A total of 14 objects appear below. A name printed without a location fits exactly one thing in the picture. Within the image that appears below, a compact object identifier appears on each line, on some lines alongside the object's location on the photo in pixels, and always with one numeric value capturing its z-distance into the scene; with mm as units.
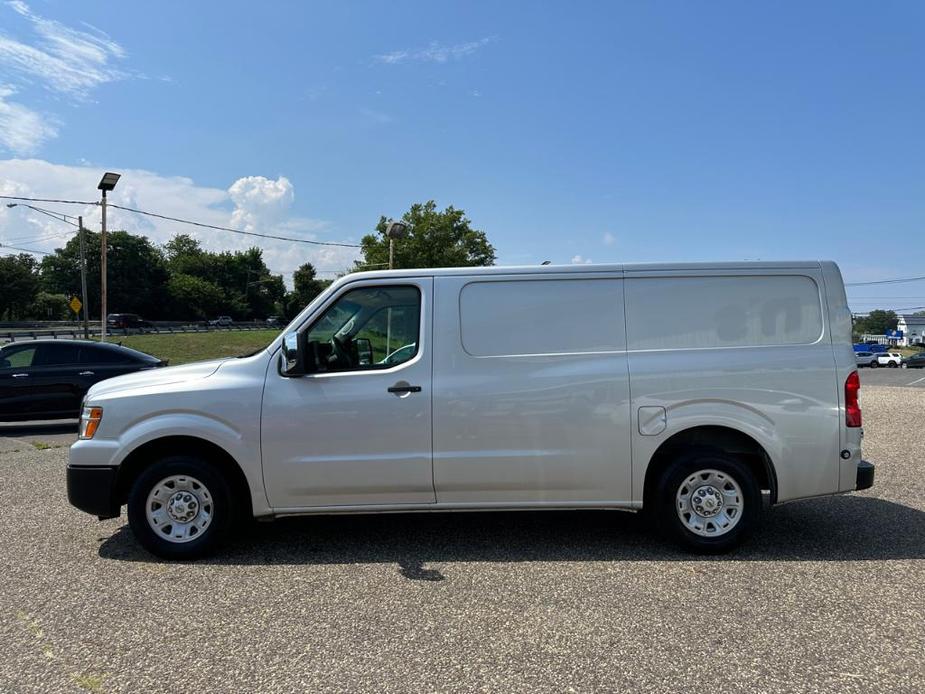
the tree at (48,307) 77875
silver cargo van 4582
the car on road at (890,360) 64875
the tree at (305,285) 90438
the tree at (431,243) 48625
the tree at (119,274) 95812
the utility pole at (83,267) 33916
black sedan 11172
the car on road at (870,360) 63584
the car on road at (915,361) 61625
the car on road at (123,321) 65250
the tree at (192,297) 101062
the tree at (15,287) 73500
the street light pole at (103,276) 24609
